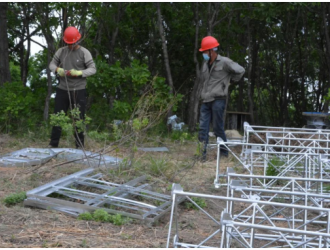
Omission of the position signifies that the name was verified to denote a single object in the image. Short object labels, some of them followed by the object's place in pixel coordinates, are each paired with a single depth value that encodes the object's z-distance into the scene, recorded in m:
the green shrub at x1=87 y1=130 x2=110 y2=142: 7.50
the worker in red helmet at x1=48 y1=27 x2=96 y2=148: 8.45
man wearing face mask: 8.38
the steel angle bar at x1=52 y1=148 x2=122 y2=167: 6.90
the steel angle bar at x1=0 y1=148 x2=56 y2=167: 7.07
